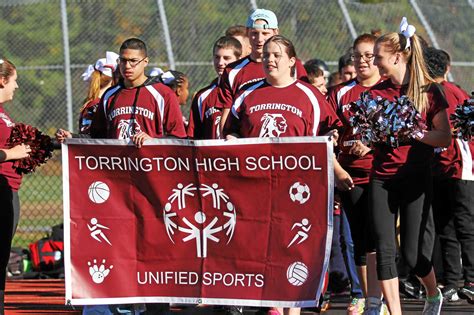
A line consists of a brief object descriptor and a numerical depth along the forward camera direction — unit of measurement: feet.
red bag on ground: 69.91
